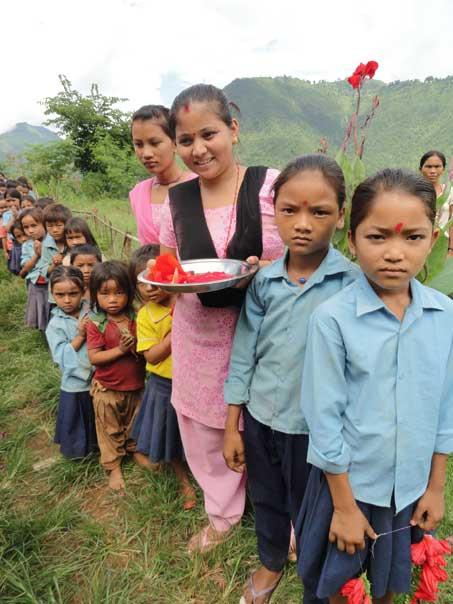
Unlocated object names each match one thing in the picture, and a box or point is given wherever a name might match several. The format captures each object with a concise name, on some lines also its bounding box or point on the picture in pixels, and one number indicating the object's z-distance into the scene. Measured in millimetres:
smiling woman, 1417
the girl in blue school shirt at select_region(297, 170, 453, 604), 1074
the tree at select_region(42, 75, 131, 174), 17250
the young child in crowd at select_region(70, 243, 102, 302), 3016
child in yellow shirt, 2143
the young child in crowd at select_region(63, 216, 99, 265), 3502
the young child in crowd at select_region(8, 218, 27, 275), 4828
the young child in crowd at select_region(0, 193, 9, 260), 5943
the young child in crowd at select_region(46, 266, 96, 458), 2552
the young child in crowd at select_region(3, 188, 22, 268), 5609
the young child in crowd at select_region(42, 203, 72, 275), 3748
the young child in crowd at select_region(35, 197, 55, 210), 5531
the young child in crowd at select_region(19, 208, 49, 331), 4215
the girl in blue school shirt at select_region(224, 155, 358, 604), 1216
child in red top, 2334
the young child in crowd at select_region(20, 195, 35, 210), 6132
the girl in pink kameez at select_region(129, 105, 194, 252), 2074
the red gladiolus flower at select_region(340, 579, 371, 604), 1080
